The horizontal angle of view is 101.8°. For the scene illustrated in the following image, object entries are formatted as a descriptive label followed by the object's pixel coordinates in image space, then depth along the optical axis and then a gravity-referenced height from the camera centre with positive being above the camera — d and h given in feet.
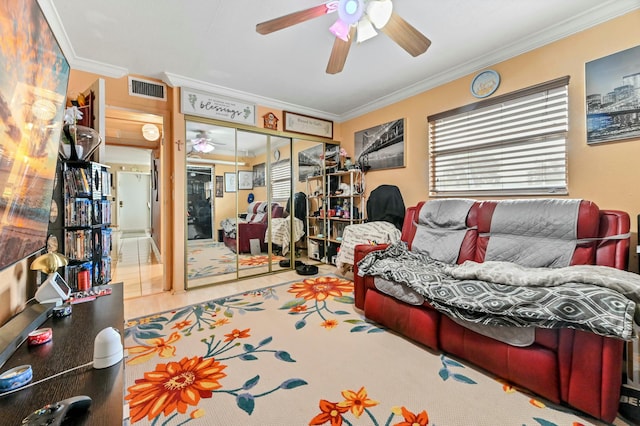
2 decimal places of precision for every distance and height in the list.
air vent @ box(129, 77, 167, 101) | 9.55 +4.72
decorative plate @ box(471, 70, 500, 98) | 8.55 +4.25
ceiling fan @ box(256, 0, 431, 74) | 5.31 +4.09
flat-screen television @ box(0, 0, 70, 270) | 2.70 +1.14
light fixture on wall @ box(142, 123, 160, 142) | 13.24 +4.27
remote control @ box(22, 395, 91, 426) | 2.02 -1.60
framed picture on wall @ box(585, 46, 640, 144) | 6.16 +2.74
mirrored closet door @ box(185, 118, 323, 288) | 10.94 +0.50
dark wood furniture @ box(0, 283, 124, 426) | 2.31 -1.72
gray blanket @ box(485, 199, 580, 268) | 6.07 -0.59
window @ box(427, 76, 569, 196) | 7.41 +2.11
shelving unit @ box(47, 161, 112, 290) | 6.35 -0.19
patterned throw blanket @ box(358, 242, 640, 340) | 3.99 -1.62
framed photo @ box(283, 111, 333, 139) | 13.05 +4.59
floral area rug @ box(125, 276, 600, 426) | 4.32 -3.36
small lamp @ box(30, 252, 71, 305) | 4.40 -1.17
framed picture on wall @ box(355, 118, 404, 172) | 11.59 +3.10
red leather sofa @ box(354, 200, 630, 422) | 4.05 -2.59
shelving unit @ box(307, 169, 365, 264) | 13.26 +0.16
